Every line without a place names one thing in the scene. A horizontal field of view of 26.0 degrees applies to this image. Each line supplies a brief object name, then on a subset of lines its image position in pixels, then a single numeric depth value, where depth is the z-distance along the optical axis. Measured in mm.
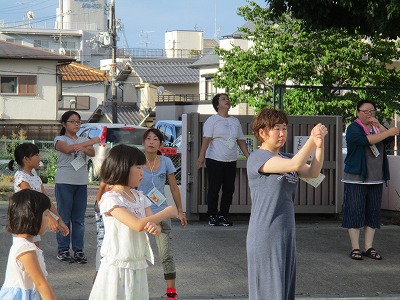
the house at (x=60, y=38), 87688
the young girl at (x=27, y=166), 8359
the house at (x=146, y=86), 59688
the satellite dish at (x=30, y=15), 92988
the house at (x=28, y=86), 50344
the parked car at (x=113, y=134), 25391
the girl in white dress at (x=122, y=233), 5730
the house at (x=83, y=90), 64625
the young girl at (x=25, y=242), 5254
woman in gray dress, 6102
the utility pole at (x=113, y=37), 46219
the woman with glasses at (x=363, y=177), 10242
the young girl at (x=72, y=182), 9680
